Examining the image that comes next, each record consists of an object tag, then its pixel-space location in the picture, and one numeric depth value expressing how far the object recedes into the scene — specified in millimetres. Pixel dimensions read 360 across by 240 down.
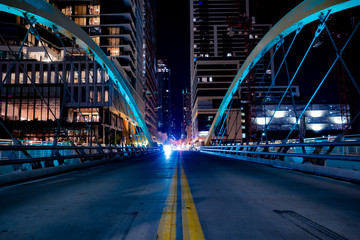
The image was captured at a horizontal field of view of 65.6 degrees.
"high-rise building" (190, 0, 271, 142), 120112
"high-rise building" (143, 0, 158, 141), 121881
